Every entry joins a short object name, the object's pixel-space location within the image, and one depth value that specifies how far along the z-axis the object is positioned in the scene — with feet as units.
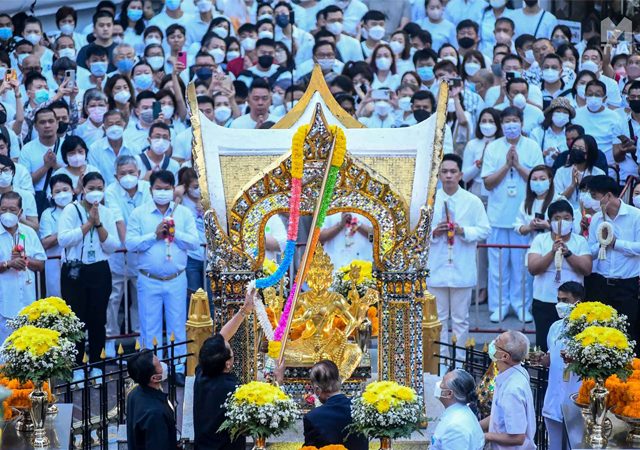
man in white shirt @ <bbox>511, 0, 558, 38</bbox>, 84.84
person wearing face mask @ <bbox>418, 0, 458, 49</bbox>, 83.97
